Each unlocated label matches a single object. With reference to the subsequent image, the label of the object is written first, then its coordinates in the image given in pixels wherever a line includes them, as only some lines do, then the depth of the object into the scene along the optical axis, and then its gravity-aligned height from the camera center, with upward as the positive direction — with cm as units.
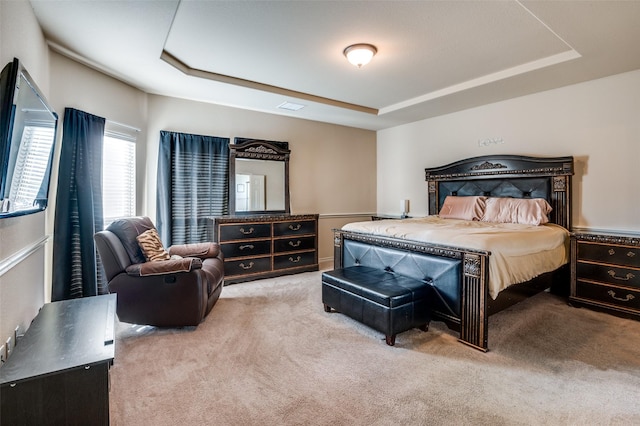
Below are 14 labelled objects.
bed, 249 -34
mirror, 473 +55
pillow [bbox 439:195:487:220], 438 +4
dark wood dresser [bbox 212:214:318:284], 429 -50
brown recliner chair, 270 -67
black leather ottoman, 248 -77
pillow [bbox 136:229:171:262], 296 -36
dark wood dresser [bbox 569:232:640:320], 306 -65
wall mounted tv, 150 +39
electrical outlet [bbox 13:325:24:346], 183 -75
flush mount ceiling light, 293 +152
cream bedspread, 254 -27
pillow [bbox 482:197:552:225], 381 +0
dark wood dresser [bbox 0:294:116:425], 118 -68
